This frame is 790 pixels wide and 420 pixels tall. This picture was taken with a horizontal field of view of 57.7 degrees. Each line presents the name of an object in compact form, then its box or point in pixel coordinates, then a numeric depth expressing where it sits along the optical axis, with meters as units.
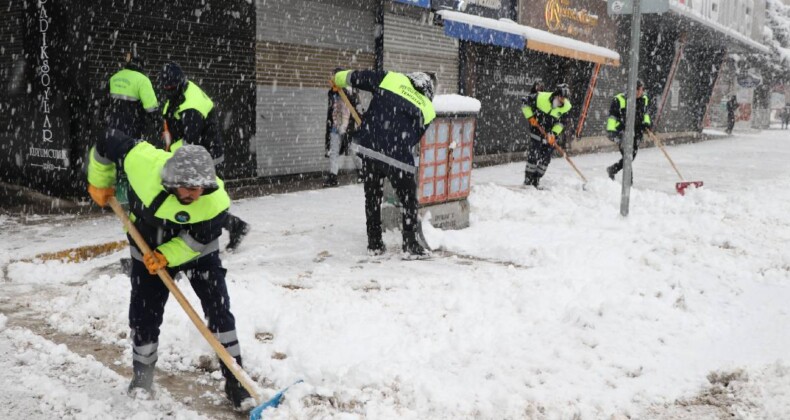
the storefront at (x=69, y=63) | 8.48
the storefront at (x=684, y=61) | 24.91
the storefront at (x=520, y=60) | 14.76
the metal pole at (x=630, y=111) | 7.75
